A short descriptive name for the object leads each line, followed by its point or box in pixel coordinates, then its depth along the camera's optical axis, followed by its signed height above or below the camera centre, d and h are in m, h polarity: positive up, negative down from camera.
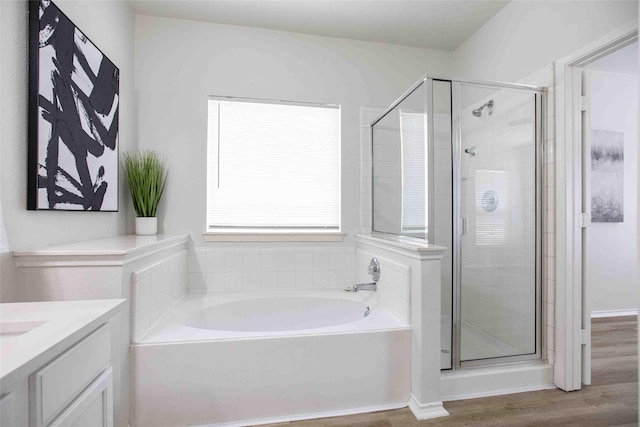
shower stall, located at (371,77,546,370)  1.93 +0.06
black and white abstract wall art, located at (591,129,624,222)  3.30 +0.40
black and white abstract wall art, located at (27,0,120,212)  1.37 +0.50
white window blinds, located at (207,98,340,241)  2.58 +0.39
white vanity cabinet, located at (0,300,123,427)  0.58 -0.35
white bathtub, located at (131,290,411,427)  1.54 -0.84
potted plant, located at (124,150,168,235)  2.26 +0.18
